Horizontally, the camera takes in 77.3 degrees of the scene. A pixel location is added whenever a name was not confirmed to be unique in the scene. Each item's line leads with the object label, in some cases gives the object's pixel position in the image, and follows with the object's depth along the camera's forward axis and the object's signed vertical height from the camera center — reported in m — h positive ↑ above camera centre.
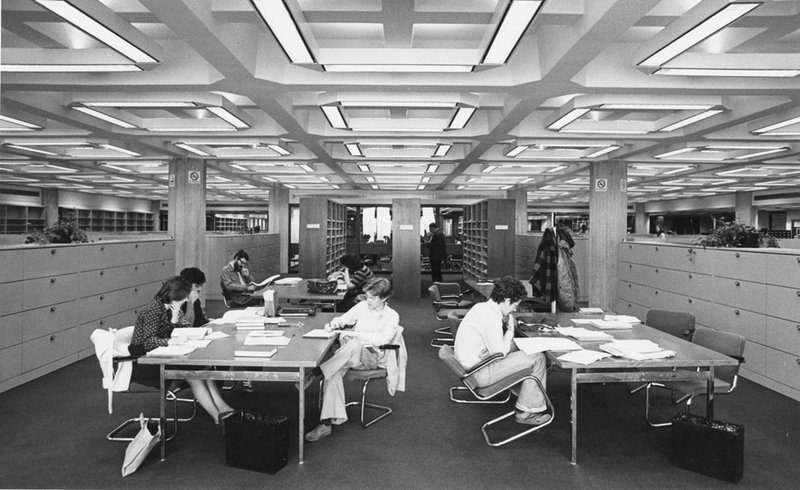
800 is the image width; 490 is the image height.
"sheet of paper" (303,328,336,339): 4.41 -0.91
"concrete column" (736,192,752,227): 19.19 +1.05
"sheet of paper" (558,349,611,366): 3.68 -0.91
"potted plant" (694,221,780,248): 6.54 -0.01
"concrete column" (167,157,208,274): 10.18 +0.42
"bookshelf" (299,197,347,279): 12.12 -0.13
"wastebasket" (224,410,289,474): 3.59 -1.51
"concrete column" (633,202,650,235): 27.17 +0.81
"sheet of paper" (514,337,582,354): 3.96 -0.89
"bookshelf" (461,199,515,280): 12.52 -0.13
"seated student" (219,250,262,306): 7.52 -0.77
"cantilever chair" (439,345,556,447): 3.94 -1.19
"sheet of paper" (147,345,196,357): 3.72 -0.91
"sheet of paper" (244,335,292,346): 4.12 -0.91
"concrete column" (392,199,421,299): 12.45 -0.38
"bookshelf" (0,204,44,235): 17.97 +0.38
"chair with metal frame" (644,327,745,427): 4.12 -1.15
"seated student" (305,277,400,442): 4.23 -0.98
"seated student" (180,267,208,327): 5.16 -0.76
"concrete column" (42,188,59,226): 19.11 +0.93
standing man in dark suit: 13.62 -0.49
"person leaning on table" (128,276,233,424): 4.04 -0.87
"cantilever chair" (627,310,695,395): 5.09 -0.91
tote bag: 3.55 -1.57
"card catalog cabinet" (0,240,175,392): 5.55 -0.92
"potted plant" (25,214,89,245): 6.59 -0.05
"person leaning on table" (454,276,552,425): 4.13 -0.91
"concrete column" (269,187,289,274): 18.41 +0.58
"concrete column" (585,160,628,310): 10.13 +0.21
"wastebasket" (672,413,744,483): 3.49 -1.50
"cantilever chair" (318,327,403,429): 4.39 -1.25
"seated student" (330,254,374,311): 7.78 -0.71
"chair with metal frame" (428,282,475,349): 7.69 -1.11
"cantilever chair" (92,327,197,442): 3.84 -1.02
